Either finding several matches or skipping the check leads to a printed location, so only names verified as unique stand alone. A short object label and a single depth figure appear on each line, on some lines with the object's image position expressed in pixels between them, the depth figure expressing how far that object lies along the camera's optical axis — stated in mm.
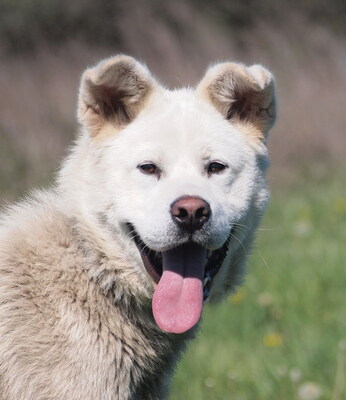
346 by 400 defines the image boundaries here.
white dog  6371
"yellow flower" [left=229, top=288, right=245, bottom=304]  13328
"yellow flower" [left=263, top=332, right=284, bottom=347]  11406
